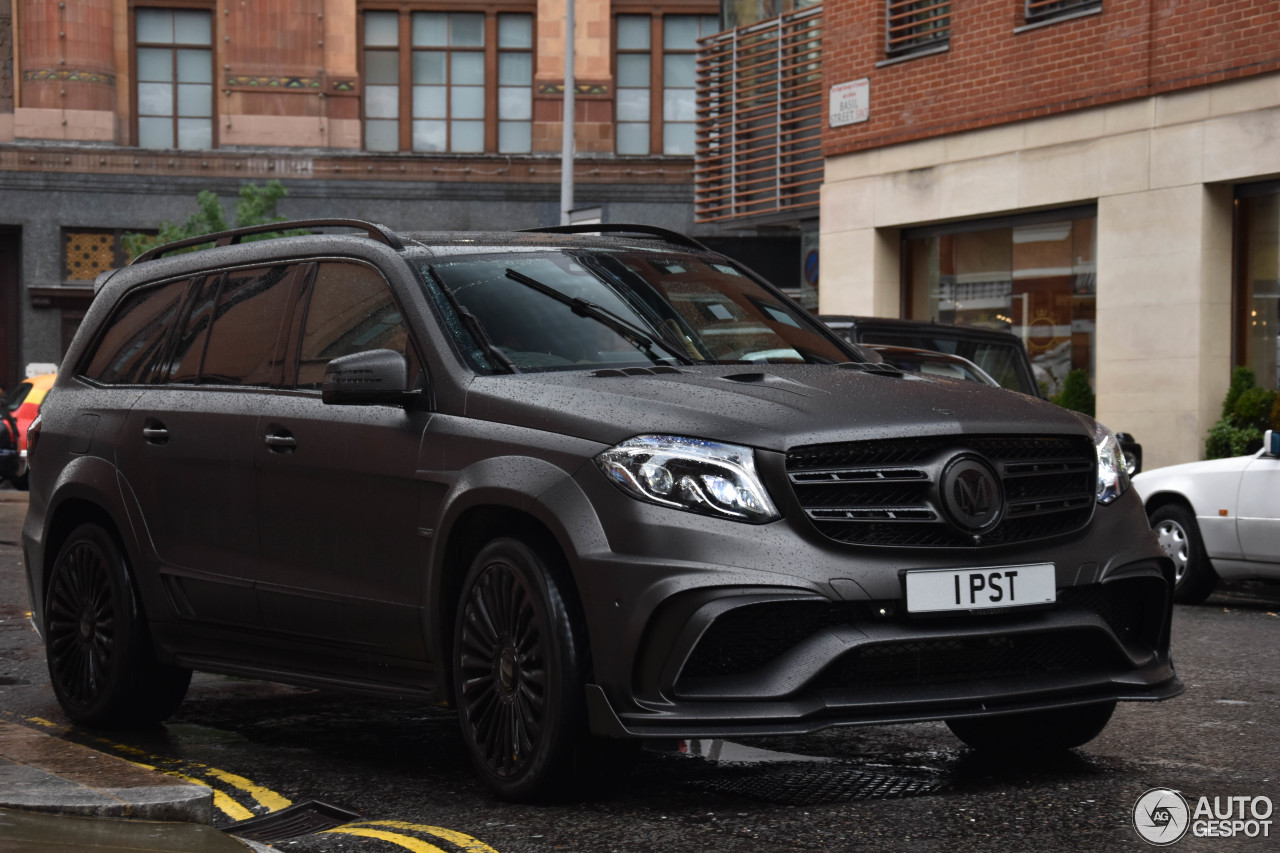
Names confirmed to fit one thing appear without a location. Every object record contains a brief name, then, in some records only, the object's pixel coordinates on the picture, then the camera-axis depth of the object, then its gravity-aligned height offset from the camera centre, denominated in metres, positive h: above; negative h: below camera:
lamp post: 26.42 +3.11
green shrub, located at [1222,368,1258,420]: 17.20 -0.27
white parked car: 12.19 -1.07
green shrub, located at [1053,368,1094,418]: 18.91 -0.38
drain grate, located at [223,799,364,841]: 5.11 -1.31
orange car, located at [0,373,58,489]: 24.28 -0.82
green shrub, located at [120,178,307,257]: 31.92 +2.33
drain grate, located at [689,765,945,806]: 5.43 -1.29
